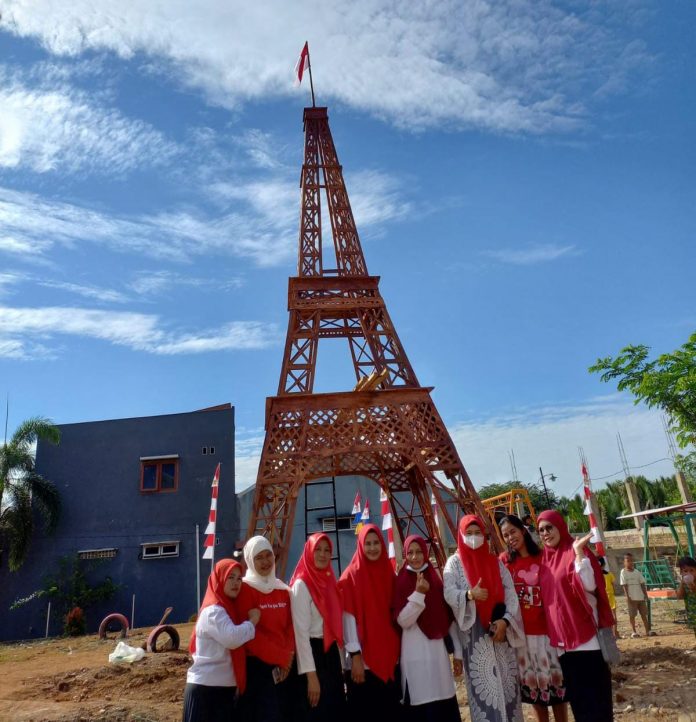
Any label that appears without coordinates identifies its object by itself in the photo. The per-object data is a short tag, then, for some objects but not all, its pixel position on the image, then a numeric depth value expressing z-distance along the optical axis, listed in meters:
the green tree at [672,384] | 10.54
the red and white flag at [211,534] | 11.97
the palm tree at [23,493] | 17.09
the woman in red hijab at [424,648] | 3.70
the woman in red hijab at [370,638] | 3.82
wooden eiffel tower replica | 11.25
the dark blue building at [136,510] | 17.50
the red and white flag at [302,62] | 17.78
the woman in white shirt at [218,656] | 3.44
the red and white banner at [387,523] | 10.53
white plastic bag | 8.62
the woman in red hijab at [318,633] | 3.69
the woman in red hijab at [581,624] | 3.70
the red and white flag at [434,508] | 13.21
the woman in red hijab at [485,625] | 3.83
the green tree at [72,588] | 16.94
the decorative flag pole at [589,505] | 9.57
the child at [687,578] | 5.88
